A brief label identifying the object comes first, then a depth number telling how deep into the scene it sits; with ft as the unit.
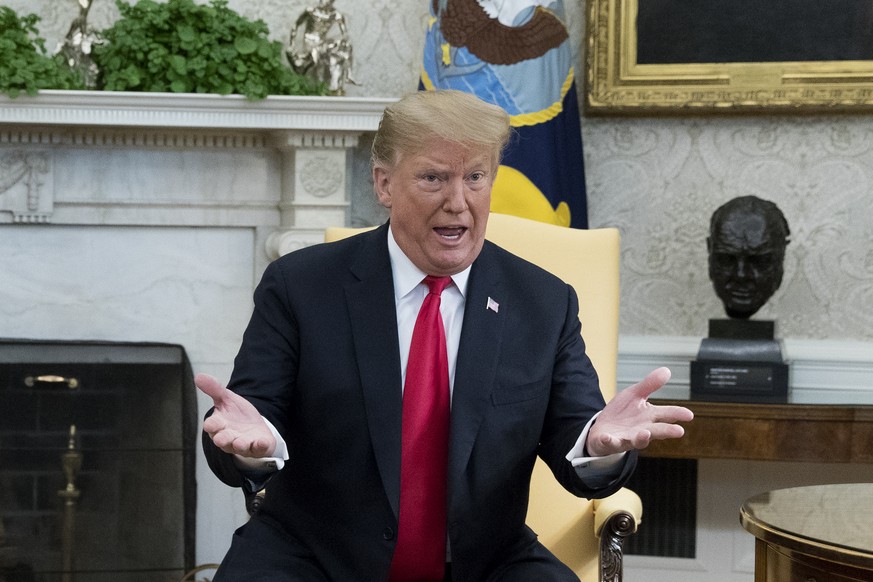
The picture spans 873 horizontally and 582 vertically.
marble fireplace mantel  12.11
